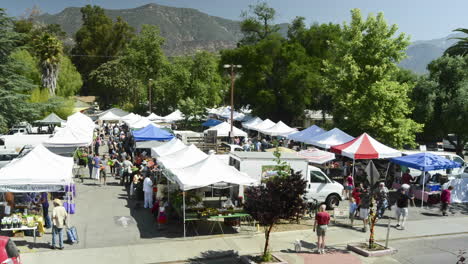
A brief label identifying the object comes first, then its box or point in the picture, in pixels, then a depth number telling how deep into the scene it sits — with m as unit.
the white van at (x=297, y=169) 15.80
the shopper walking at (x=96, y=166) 21.66
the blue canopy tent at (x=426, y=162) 17.25
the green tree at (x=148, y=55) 61.81
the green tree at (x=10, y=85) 27.83
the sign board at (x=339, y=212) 14.73
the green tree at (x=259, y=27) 49.44
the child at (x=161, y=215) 13.87
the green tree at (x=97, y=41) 91.25
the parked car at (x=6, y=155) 21.59
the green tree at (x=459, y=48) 35.88
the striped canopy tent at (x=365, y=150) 19.50
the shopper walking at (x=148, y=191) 16.14
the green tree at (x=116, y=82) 65.38
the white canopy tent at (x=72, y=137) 22.66
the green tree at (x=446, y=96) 25.64
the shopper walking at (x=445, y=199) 16.05
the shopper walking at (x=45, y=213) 13.70
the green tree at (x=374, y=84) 24.48
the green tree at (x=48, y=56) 45.25
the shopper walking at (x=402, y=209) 14.27
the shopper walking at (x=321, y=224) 11.58
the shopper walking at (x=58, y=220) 11.45
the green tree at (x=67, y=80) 54.28
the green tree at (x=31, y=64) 42.69
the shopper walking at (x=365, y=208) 14.10
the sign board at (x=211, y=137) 27.77
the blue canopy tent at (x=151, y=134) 24.91
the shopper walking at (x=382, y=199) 14.70
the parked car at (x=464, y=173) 19.35
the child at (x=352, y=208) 14.50
